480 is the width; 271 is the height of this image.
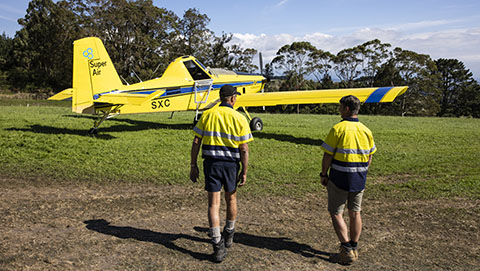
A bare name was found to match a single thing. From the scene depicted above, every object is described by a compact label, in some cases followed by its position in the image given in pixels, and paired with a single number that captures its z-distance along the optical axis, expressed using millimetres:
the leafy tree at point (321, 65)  61781
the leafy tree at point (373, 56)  57875
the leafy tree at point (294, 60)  60681
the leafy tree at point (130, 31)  50125
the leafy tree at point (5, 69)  59328
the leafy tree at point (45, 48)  57469
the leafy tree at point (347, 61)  59944
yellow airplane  12409
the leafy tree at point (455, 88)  65000
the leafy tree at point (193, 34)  56406
